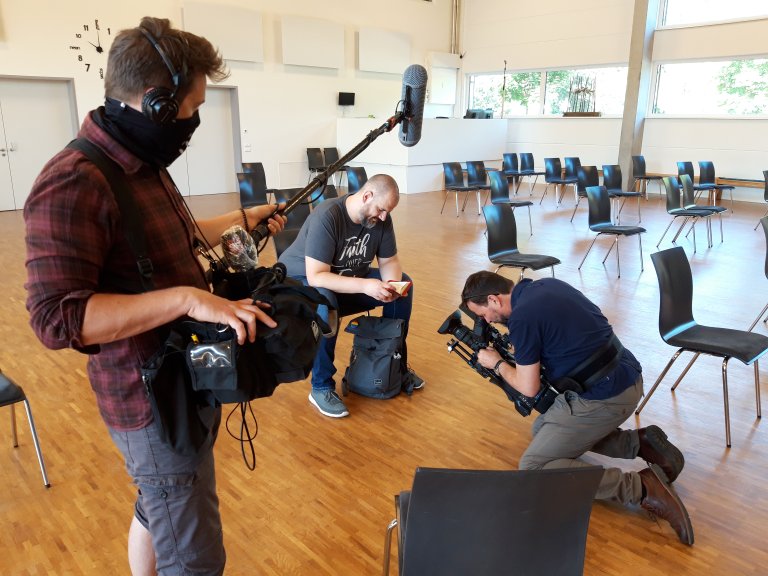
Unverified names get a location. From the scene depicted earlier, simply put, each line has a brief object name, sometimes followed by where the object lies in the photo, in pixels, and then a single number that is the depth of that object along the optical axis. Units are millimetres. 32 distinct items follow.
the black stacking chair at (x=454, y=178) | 9117
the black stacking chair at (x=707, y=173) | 9539
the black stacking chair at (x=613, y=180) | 8732
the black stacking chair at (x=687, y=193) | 7391
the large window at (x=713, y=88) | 10734
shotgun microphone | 1856
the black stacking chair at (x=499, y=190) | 7504
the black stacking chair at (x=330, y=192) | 5614
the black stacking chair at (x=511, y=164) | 10952
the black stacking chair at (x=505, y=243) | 4793
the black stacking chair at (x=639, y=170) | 10766
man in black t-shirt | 2904
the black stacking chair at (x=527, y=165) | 10946
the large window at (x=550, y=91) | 12742
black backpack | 3201
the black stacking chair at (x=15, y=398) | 2328
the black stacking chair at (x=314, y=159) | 12625
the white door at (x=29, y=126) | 9406
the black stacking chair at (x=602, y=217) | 5848
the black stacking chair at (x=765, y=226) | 3944
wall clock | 9516
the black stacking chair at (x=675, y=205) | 6848
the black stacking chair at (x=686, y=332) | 2836
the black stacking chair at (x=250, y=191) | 6785
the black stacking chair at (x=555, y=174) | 9919
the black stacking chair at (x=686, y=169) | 9258
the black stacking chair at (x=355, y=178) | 7596
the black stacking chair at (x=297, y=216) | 4973
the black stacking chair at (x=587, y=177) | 8641
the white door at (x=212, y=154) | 11430
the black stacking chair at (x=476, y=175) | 9508
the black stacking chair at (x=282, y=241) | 3748
